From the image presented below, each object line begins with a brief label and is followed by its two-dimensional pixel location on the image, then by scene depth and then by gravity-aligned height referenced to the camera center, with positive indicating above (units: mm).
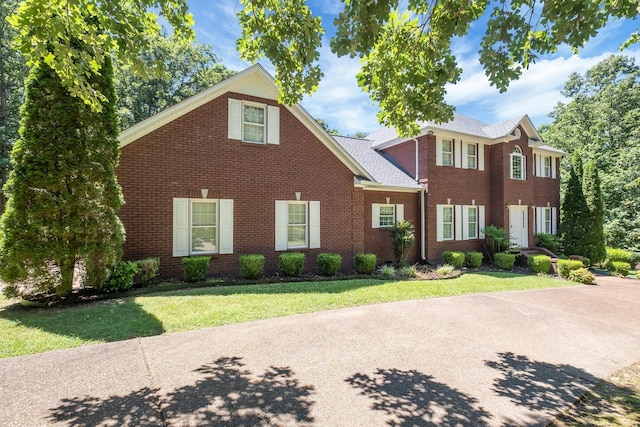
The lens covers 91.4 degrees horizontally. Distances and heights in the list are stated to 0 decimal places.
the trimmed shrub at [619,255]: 15508 -1841
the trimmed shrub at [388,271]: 11159 -1933
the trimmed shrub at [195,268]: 8844 -1422
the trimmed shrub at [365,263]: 11305 -1642
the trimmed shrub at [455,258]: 13922 -1778
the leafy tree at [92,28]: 4043 +2667
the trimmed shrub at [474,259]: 14352 -1872
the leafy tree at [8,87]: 18344 +8292
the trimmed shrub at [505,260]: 14359 -1931
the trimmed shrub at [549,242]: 17050 -1312
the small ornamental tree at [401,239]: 12680 -846
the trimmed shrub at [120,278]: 7309 -1430
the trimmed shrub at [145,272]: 7988 -1400
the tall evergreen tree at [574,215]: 17109 +190
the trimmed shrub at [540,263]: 13461 -1962
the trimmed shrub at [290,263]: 10133 -1492
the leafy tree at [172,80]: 23797 +11252
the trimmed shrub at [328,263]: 10734 -1554
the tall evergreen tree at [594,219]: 16672 -29
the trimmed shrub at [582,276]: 11281 -2124
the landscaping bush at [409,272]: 11258 -1976
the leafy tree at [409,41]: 4379 +2912
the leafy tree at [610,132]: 19984 +7523
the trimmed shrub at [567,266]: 12148 -1861
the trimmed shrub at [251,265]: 9508 -1462
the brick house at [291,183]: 9211 +1329
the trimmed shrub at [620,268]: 14141 -2250
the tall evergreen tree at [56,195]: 6184 +478
